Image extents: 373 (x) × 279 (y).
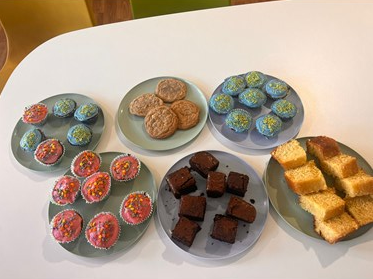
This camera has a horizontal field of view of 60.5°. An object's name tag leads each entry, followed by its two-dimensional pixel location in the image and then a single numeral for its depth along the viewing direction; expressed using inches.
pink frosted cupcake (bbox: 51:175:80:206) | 47.6
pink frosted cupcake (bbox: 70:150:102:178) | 50.4
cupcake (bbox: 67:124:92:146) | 53.7
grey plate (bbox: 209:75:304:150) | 53.5
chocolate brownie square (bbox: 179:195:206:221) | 45.3
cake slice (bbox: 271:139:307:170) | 47.8
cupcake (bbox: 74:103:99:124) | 56.3
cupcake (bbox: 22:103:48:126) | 56.4
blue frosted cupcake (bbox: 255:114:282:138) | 52.4
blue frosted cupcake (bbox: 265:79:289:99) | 56.7
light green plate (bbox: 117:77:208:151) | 55.0
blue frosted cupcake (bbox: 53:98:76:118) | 57.5
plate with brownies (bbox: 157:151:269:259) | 43.9
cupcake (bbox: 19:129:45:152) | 53.4
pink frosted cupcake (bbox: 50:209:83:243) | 44.6
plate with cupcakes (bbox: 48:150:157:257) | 44.9
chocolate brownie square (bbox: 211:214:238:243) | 43.3
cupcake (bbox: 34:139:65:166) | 51.6
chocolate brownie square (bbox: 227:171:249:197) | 46.8
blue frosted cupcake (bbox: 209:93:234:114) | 55.7
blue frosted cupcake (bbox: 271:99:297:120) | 54.2
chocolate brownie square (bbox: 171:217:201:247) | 43.4
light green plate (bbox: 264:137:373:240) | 44.8
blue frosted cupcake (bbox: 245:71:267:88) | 58.4
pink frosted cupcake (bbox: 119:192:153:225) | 45.7
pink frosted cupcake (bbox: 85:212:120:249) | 44.0
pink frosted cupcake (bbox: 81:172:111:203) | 47.7
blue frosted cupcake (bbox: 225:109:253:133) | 53.4
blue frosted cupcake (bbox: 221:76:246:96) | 57.8
